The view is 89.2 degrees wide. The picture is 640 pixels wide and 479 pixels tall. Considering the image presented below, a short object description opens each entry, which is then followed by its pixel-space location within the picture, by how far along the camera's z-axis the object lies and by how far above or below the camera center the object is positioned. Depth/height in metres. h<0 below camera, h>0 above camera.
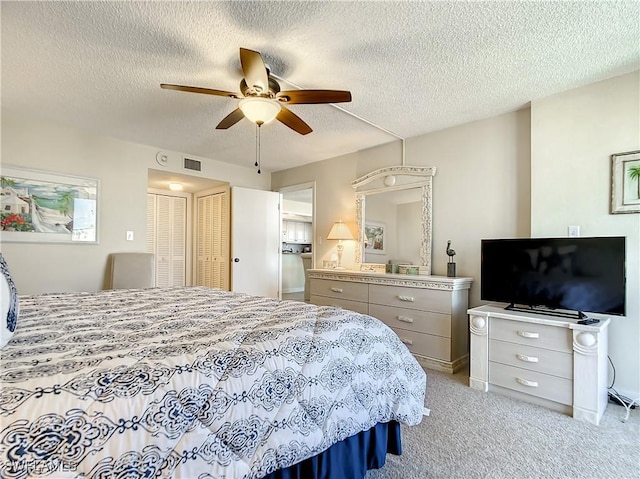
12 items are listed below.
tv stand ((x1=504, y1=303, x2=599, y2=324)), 2.40 -0.57
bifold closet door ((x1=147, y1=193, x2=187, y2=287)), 5.47 +0.00
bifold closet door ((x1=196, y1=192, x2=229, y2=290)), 4.91 -0.05
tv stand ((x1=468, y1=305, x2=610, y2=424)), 2.15 -0.87
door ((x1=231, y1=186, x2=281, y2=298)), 4.75 -0.06
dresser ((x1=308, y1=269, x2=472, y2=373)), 3.06 -0.72
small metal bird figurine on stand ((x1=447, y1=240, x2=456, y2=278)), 3.29 -0.27
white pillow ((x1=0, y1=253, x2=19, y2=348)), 1.14 -0.28
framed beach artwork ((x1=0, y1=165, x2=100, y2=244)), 3.19 +0.30
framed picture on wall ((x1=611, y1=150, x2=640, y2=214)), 2.35 +0.44
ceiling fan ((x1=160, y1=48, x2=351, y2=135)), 2.00 +0.96
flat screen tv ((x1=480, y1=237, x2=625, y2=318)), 2.25 -0.25
